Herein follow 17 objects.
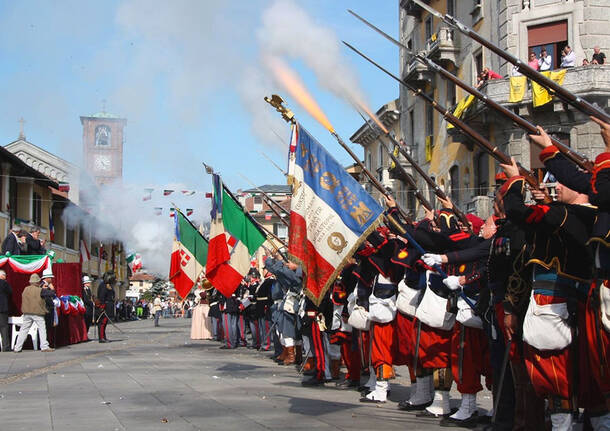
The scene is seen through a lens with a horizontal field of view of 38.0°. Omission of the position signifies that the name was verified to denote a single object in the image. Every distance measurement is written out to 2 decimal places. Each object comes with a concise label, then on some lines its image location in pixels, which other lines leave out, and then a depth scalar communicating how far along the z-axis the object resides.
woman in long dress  27.36
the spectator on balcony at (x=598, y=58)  26.89
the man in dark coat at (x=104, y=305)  25.17
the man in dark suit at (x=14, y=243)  22.28
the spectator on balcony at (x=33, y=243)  23.08
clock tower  125.12
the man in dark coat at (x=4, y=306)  20.67
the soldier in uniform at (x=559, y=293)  6.15
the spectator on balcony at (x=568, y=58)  27.30
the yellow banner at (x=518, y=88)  27.91
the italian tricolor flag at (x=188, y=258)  23.41
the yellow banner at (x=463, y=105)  29.35
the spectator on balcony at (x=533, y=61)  28.08
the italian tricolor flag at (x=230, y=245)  17.14
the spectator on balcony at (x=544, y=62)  27.84
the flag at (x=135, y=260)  55.50
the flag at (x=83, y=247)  34.00
